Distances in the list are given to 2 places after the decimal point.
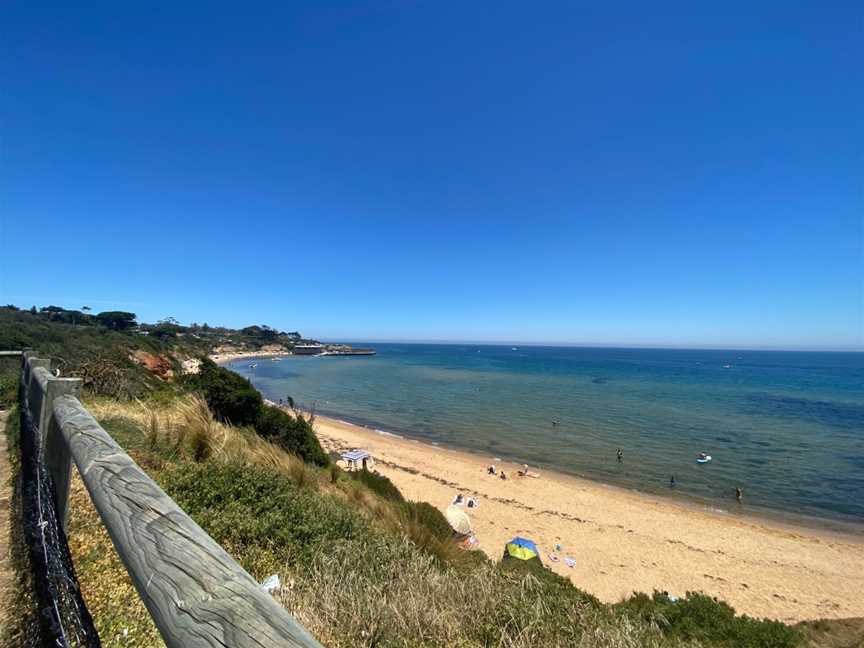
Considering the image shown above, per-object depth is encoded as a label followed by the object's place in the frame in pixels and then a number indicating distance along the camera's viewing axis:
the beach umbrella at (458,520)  11.91
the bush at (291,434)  11.72
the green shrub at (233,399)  13.07
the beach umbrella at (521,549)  10.44
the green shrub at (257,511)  3.41
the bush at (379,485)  11.36
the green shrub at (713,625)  5.52
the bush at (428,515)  8.35
